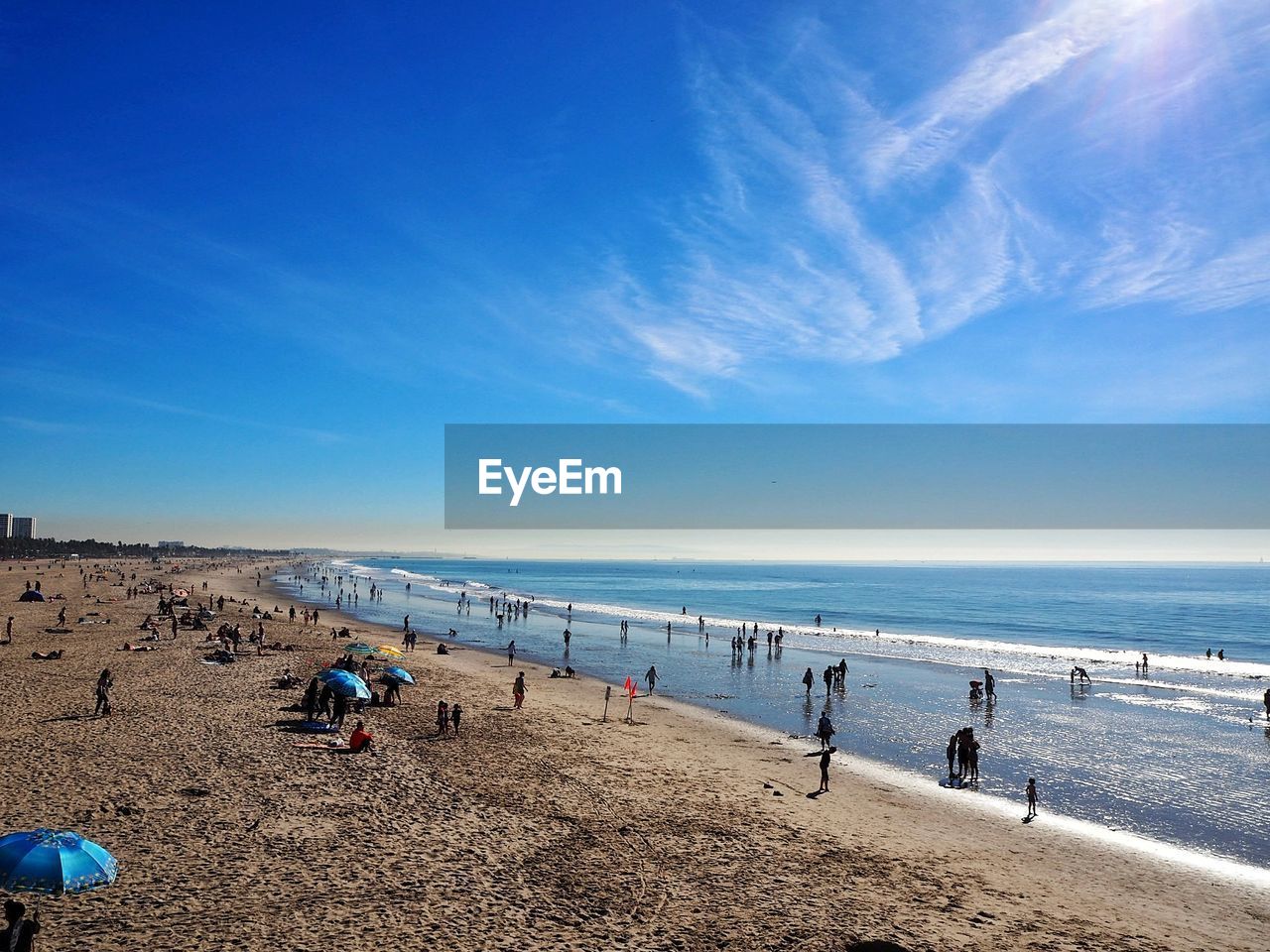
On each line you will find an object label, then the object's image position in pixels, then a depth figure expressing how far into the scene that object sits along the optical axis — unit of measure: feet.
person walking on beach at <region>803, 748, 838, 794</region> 60.02
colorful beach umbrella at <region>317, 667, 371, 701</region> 67.72
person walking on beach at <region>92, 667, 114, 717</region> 66.59
